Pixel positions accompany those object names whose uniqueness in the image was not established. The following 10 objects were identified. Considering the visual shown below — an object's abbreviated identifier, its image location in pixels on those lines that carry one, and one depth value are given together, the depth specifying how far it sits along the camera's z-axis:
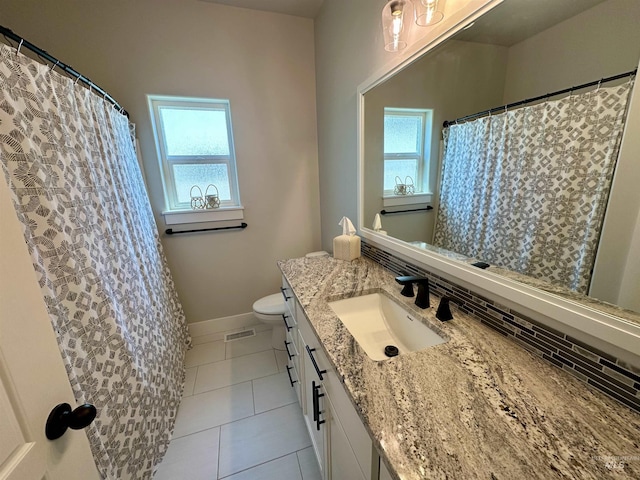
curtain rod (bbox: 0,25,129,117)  0.81
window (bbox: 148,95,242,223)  2.05
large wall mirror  0.57
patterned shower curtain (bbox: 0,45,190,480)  0.85
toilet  2.01
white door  0.44
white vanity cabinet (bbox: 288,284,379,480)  0.66
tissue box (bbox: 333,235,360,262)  1.67
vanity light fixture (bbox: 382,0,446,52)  0.95
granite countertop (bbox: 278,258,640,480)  0.48
